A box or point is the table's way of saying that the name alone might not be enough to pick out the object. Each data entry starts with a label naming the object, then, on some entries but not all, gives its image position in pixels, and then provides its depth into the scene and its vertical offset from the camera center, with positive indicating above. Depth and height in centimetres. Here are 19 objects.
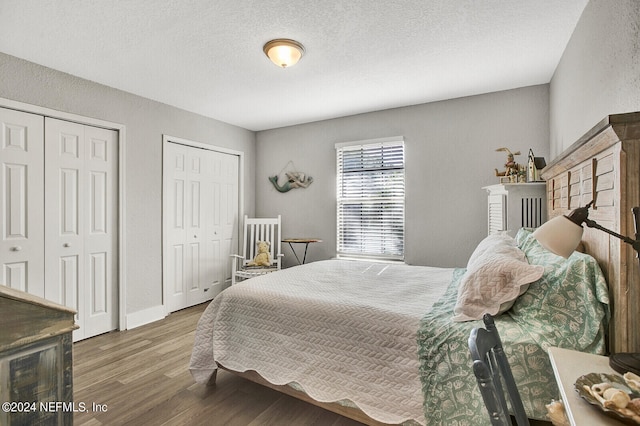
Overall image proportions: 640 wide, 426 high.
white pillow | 159 -37
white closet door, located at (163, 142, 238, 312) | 398 -11
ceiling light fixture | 238 +121
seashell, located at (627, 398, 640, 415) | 74 -45
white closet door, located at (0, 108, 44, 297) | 265 +9
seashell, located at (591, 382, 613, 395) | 83 -45
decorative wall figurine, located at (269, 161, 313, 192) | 475 +47
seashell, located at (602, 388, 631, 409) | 75 -44
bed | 124 -59
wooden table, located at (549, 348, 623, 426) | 78 -49
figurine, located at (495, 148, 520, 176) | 306 +44
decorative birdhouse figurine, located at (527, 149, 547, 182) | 284 +41
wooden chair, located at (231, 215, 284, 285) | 427 -46
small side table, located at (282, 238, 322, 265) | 430 -39
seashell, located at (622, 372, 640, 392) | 84 -45
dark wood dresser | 99 -49
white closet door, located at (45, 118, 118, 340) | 295 -10
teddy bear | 429 -60
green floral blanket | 136 -57
